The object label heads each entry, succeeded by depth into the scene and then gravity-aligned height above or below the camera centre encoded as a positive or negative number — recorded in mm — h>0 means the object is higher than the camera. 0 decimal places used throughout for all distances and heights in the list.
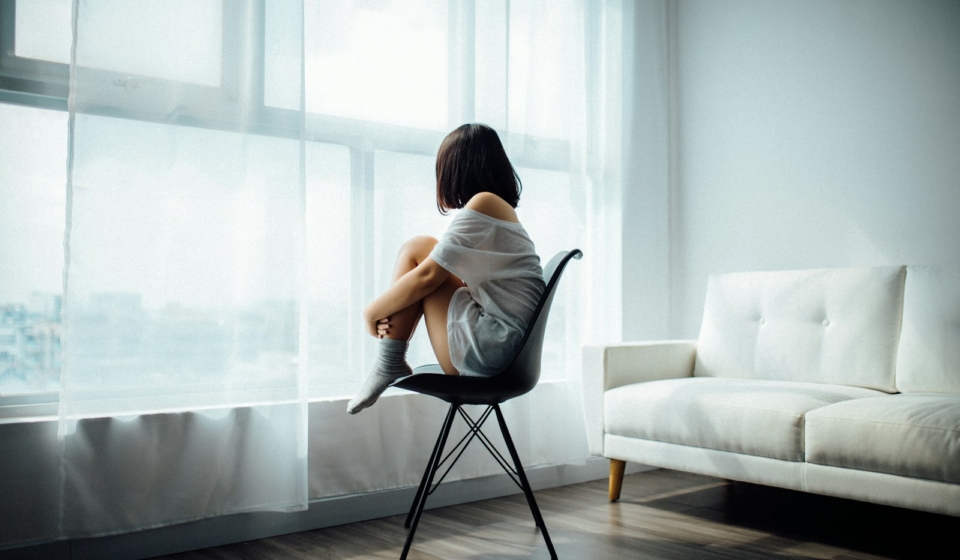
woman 1889 +32
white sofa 1898 -253
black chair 1838 -182
